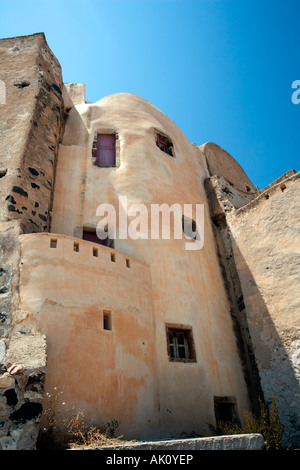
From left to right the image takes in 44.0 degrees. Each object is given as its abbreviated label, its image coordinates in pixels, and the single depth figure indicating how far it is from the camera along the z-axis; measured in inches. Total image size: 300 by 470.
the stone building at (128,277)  263.4
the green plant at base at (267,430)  264.1
